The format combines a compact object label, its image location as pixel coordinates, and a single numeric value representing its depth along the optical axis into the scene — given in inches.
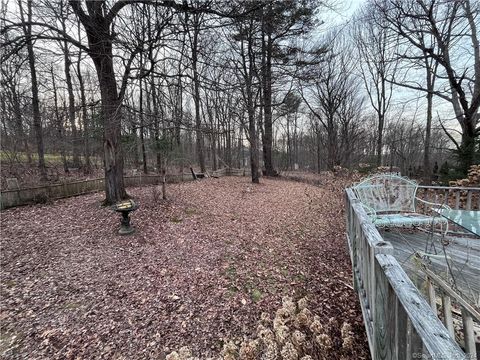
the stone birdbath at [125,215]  170.7
